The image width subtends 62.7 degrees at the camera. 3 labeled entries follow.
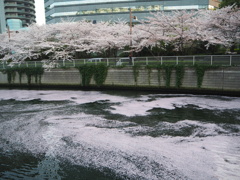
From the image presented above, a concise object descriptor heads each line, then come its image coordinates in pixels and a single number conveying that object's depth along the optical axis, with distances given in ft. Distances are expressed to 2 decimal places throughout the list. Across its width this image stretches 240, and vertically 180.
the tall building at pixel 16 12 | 206.65
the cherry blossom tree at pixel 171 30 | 66.80
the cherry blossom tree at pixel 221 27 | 59.11
